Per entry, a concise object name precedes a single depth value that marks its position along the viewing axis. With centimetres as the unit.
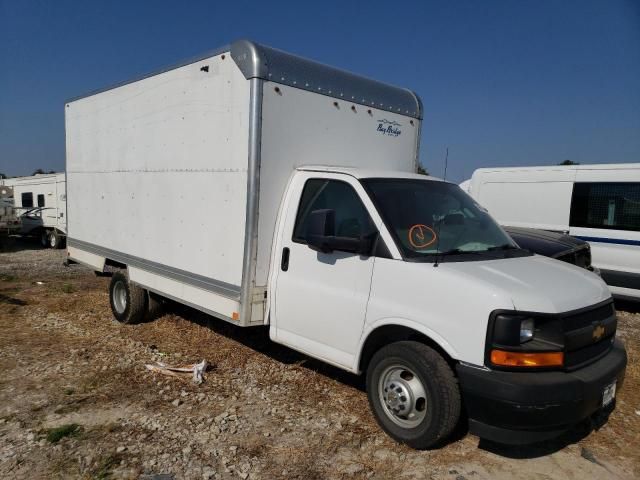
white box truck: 322
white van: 851
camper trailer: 1695
